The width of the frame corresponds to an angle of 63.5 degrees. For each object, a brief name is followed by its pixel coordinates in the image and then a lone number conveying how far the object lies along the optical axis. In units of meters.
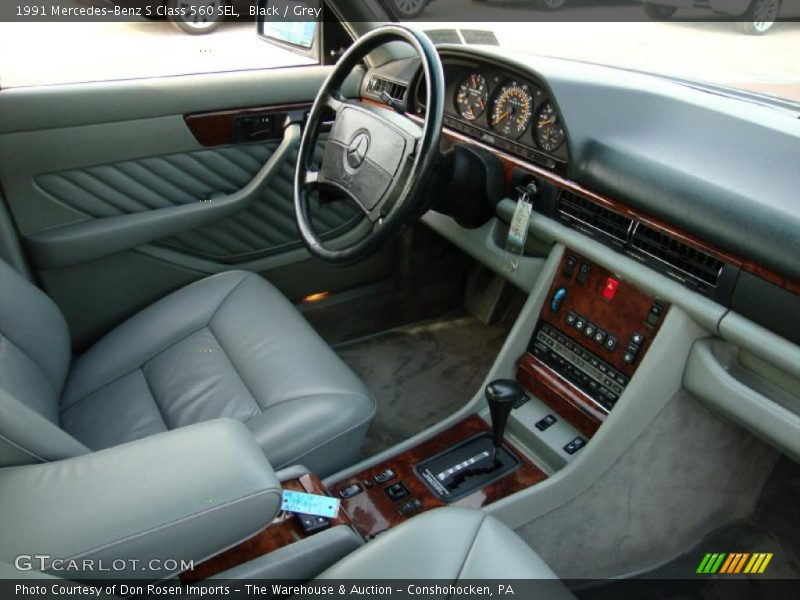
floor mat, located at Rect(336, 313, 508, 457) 2.09
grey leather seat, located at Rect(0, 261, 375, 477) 1.31
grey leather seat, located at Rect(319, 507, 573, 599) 0.93
